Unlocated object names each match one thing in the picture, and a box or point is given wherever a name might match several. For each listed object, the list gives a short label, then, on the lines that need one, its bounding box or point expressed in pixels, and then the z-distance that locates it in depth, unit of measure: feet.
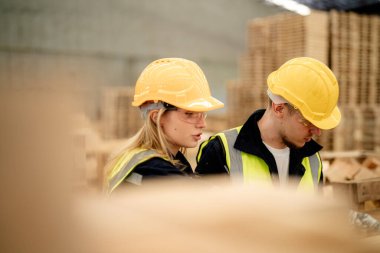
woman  6.97
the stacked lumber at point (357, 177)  8.09
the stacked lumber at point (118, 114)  36.47
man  8.20
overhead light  56.24
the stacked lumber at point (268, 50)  25.66
